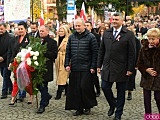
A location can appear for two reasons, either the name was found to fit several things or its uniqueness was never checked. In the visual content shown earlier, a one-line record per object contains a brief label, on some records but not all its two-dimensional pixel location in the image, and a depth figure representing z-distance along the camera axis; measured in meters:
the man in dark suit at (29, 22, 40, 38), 9.77
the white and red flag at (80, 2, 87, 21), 15.44
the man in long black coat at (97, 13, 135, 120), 7.33
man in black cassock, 7.91
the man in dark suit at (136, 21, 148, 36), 18.54
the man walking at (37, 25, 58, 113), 8.32
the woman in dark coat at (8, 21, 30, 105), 8.98
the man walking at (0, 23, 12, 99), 9.84
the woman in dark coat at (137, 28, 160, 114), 6.64
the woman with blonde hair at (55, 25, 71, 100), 9.83
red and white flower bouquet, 8.17
